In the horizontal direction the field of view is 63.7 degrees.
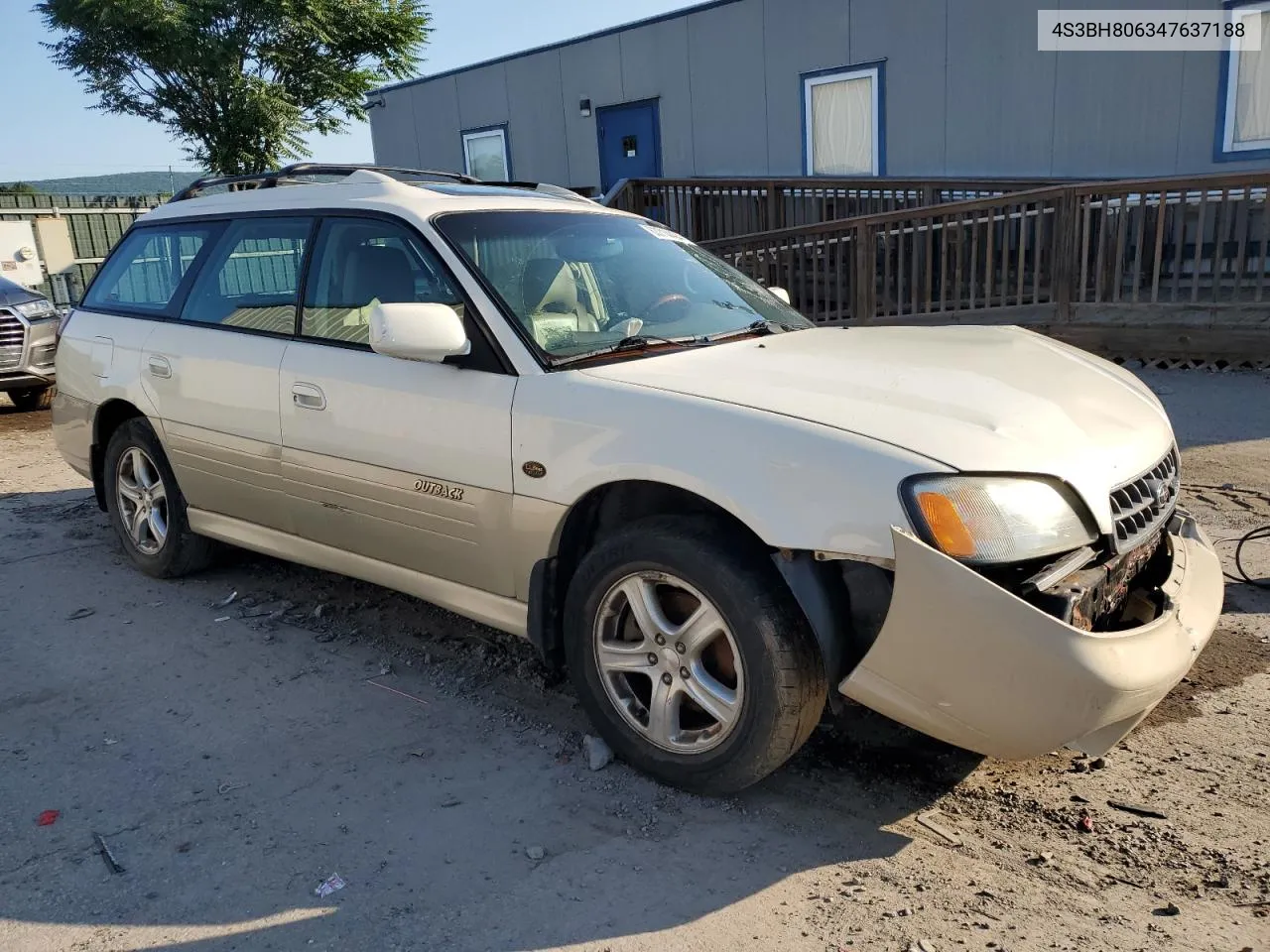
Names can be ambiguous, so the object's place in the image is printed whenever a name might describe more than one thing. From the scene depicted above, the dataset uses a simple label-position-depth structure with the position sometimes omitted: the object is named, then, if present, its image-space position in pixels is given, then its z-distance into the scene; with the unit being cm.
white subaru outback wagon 258
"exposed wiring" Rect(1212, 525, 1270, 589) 439
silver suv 1053
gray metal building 1059
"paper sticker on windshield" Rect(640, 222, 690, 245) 438
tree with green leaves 2269
